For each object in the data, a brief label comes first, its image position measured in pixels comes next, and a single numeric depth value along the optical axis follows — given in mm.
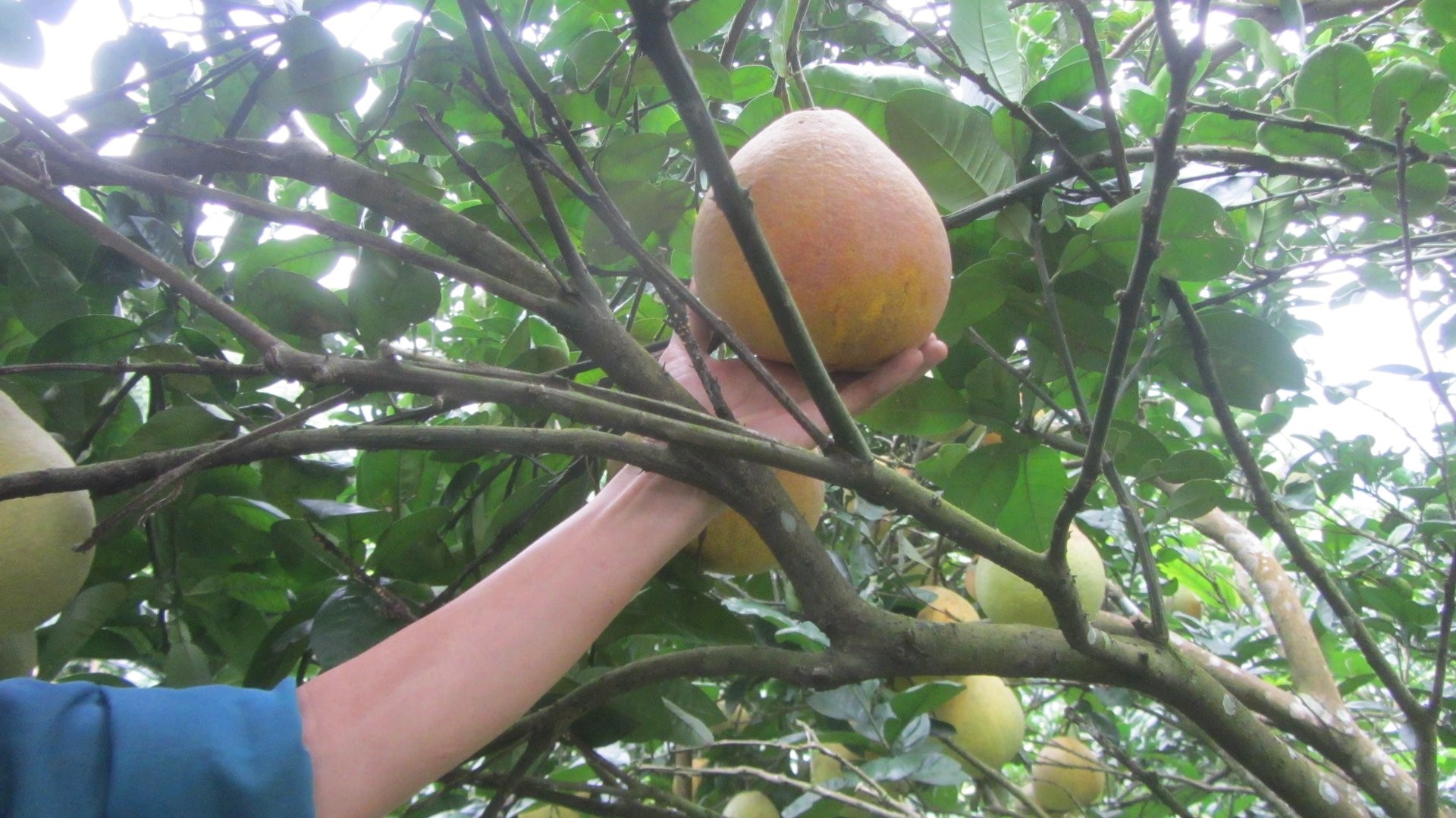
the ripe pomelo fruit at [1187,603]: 2064
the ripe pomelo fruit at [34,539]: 781
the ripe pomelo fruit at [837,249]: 704
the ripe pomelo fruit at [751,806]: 1423
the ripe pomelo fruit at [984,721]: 1455
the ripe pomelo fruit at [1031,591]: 1348
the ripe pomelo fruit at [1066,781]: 1939
